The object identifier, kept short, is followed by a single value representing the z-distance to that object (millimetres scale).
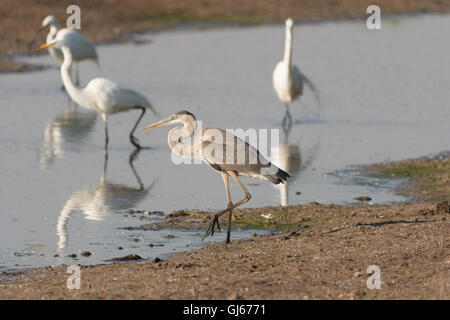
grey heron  9078
